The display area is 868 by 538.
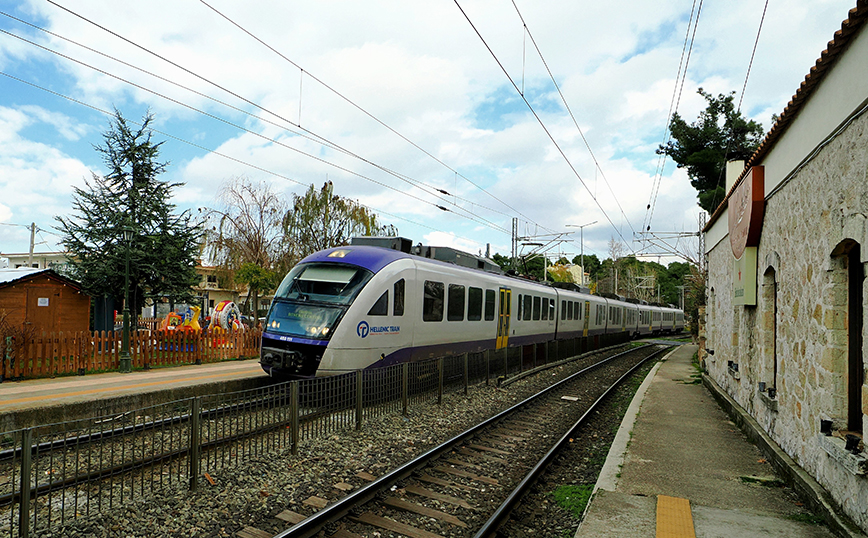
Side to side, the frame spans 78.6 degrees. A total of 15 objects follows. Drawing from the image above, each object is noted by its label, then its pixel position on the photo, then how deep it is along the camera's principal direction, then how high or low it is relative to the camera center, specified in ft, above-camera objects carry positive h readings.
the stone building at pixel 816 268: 14.94 +1.39
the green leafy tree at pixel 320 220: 94.02 +13.22
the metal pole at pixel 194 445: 17.85 -5.23
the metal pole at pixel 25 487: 12.92 -4.92
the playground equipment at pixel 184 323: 60.85 -3.90
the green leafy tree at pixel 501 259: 222.48 +16.91
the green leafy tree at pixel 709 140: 88.53 +27.76
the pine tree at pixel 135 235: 51.19 +5.36
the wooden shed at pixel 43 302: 47.93 -1.40
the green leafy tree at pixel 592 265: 290.76 +19.40
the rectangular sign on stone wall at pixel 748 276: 28.22 +1.47
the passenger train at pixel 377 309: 30.32 -0.94
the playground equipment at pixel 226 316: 68.90 -3.33
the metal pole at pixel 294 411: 22.20 -4.99
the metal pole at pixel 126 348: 42.50 -4.74
